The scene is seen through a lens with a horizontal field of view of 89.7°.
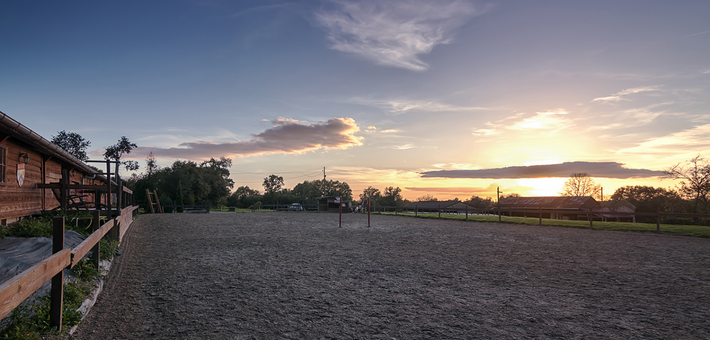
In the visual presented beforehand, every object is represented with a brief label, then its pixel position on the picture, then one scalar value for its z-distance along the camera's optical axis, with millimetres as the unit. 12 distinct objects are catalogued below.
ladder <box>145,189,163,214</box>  34956
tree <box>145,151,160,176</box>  64538
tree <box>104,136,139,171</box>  56469
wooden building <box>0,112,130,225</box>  9047
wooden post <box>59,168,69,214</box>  11808
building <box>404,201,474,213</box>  90125
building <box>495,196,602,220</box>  51344
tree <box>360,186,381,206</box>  122650
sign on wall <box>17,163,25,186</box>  10234
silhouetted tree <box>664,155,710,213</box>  41531
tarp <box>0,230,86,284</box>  5207
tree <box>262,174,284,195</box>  133750
